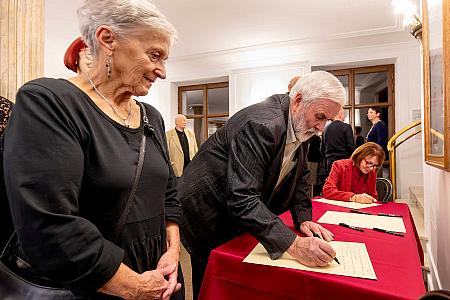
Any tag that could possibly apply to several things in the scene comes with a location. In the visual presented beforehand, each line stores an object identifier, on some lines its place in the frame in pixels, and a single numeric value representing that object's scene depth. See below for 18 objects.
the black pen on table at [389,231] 1.35
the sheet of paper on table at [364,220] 1.53
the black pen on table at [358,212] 1.84
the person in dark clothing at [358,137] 6.31
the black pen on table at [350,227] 1.41
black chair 3.10
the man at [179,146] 6.09
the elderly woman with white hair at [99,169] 0.64
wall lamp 2.52
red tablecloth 0.85
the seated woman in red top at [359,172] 2.67
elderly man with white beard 1.10
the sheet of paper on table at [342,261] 0.94
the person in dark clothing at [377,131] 5.60
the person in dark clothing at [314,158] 4.88
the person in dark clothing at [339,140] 4.78
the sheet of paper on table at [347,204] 2.11
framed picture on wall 1.21
